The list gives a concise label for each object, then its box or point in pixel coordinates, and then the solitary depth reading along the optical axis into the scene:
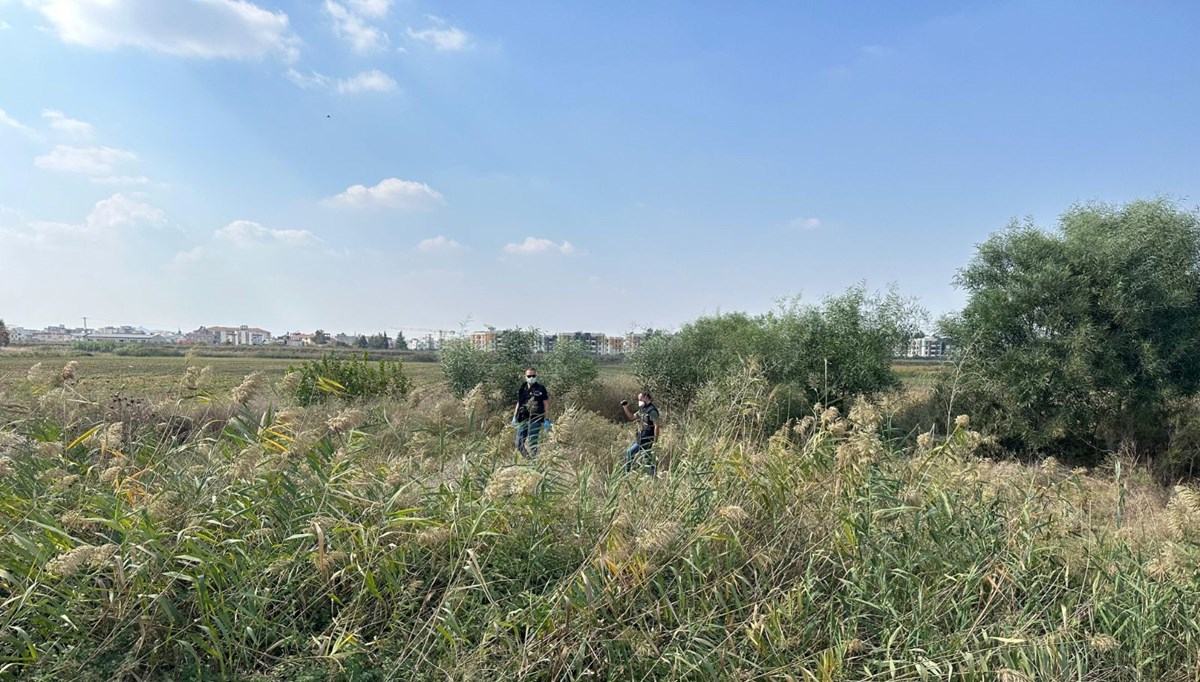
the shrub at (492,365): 17.81
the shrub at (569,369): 17.77
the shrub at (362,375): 14.30
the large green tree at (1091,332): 12.48
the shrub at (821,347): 15.12
